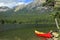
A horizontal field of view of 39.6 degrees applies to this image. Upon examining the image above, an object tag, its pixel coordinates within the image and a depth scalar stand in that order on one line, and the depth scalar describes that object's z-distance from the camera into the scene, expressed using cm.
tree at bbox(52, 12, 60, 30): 993
